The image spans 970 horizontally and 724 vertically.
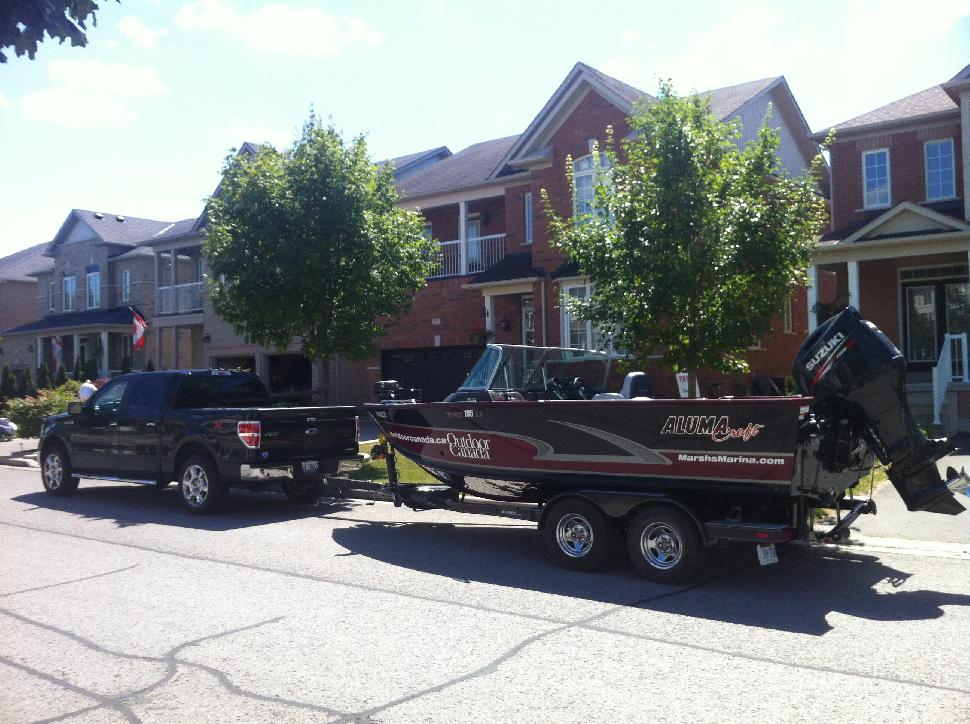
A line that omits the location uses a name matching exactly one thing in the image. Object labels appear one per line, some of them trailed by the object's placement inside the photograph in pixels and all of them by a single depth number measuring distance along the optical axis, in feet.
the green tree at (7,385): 126.21
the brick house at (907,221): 59.06
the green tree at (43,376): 120.47
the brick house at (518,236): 69.36
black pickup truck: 35.60
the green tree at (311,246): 48.34
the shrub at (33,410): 70.08
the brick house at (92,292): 122.62
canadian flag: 92.89
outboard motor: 23.53
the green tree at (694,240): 38.32
